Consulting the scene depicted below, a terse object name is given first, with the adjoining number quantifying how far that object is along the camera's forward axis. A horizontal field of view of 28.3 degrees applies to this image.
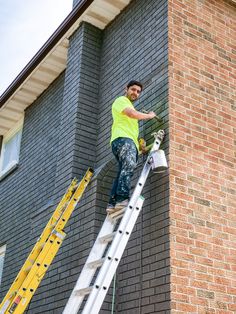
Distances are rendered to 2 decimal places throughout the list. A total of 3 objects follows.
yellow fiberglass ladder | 4.28
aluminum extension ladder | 3.87
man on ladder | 4.75
